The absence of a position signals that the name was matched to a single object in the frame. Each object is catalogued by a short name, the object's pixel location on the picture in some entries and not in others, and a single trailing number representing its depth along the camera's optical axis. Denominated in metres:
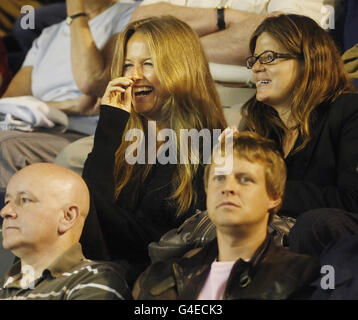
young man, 11.18
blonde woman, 11.63
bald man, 11.32
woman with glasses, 11.49
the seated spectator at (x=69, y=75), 12.07
